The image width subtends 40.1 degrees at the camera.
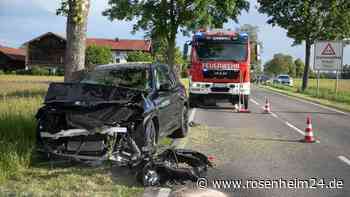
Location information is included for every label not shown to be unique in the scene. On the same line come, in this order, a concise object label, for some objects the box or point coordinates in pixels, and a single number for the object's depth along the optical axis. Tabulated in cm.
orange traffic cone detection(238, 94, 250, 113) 1942
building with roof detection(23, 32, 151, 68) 9781
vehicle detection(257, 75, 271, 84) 8396
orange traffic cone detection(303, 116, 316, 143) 1114
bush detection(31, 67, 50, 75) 8281
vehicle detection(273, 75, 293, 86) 7806
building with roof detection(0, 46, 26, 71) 9969
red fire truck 1923
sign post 3428
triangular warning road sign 3439
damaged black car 694
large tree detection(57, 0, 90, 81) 1223
